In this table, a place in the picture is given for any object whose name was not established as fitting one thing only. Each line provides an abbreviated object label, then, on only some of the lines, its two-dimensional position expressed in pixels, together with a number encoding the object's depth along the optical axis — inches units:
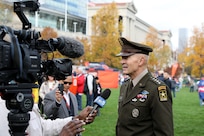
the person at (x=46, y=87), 448.7
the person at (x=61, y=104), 198.5
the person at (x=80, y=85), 595.2
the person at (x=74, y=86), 590.3
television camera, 86.4
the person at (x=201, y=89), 733.5
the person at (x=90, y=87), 578.2
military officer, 147.0
